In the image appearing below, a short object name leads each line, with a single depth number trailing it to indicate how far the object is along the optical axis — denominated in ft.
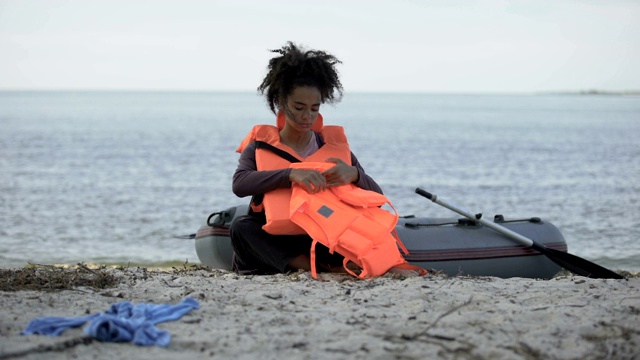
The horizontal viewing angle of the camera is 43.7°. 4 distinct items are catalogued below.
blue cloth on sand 10.41
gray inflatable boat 18.02
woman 15.99
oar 17.88
